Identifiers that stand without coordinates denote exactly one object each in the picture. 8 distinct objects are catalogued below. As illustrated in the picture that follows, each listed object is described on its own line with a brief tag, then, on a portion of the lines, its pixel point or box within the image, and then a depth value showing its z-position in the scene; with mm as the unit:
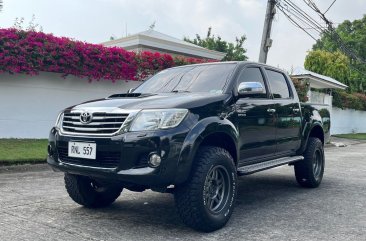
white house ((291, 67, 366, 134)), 20750
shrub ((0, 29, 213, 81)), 9750
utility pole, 14734
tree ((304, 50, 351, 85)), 31266
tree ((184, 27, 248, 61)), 35412
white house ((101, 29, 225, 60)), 16322
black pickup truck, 3713
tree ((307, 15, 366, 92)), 49812
